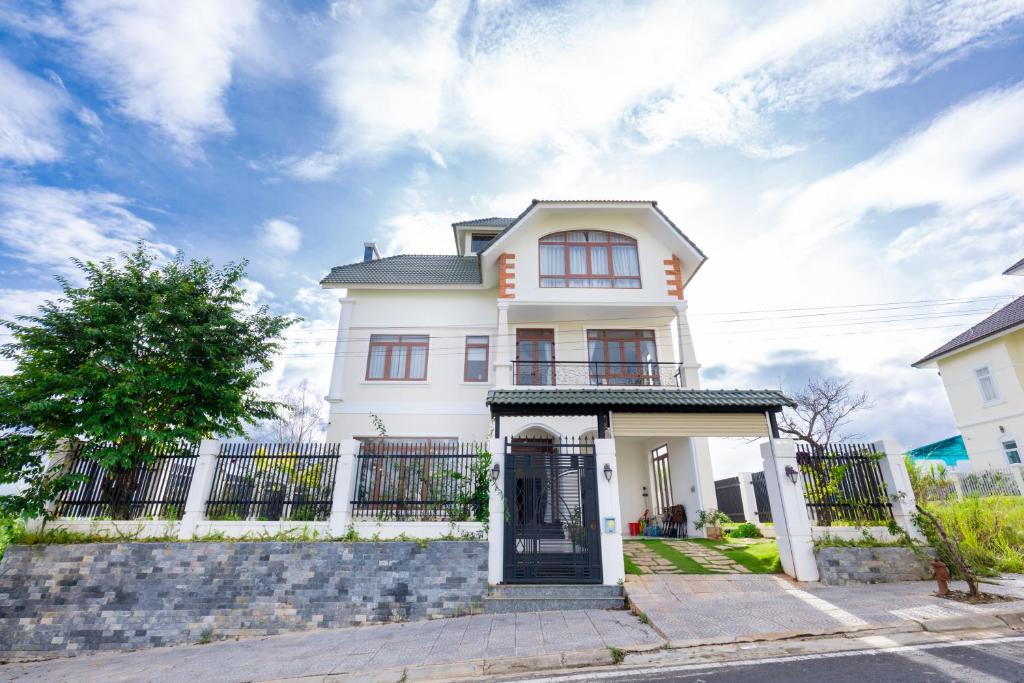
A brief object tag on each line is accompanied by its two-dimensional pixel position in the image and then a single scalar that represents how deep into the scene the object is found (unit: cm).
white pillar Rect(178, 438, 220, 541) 819
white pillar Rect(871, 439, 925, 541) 809
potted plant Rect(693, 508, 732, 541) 1215
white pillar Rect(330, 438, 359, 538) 809
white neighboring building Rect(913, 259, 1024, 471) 1608
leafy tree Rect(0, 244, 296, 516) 832
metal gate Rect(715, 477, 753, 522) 1405
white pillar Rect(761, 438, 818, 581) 791
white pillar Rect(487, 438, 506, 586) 773
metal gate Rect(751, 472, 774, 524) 1175
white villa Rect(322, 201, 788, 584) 1362
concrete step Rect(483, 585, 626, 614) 734
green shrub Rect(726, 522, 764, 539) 1213
